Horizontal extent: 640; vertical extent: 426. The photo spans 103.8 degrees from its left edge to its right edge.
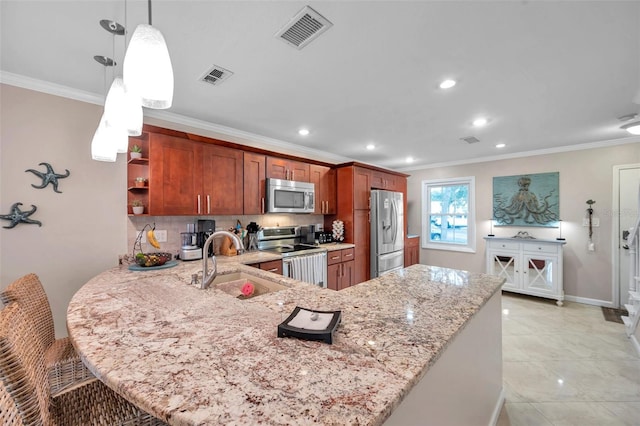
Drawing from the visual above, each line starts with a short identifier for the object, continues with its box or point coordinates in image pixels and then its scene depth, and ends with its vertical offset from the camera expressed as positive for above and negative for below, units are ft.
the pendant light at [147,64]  3.06 +1.85
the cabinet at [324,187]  13.06 +1.39
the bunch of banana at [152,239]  8.26 -0.86
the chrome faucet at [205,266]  4.87 -1.06
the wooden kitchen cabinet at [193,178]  8.09 +1.27
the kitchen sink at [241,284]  5.95 -1.83
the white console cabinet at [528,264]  12.64 -2.84
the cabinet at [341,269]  11.68 -2.71
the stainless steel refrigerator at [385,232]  13.66 -1.09
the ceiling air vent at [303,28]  4.67 +3.67
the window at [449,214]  16.44 -0.12
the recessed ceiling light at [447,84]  6.87 +3.60
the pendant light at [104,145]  5.00 +1.41
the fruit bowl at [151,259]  7.06 -1.32
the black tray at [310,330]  2.79 -1.35
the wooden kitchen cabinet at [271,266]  8.82 -1.90
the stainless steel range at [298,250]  9.96 -1.63
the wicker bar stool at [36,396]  2.24 -1.78
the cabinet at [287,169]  11.22 +2.07
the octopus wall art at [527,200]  13.52 +0.69
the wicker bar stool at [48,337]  3.91 -2.28
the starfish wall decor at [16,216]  6.49 -0.05
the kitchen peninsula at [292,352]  1.89 -1.45
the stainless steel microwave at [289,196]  10.89 +0.78
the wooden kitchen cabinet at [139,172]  8.20 +1.40
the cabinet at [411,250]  16.52 -2.61
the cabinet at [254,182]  10.31 +1.29
